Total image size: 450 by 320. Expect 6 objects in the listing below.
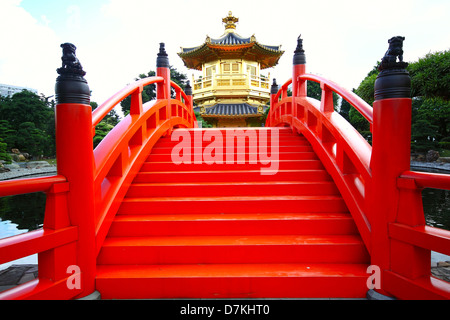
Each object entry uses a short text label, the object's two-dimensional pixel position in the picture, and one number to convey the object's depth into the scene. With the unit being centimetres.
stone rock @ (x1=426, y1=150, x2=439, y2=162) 1897
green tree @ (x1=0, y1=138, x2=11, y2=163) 1705
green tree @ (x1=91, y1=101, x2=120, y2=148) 1411
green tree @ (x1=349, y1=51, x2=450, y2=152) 1078
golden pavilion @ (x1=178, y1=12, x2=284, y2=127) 1861
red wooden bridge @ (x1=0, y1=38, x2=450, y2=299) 189
